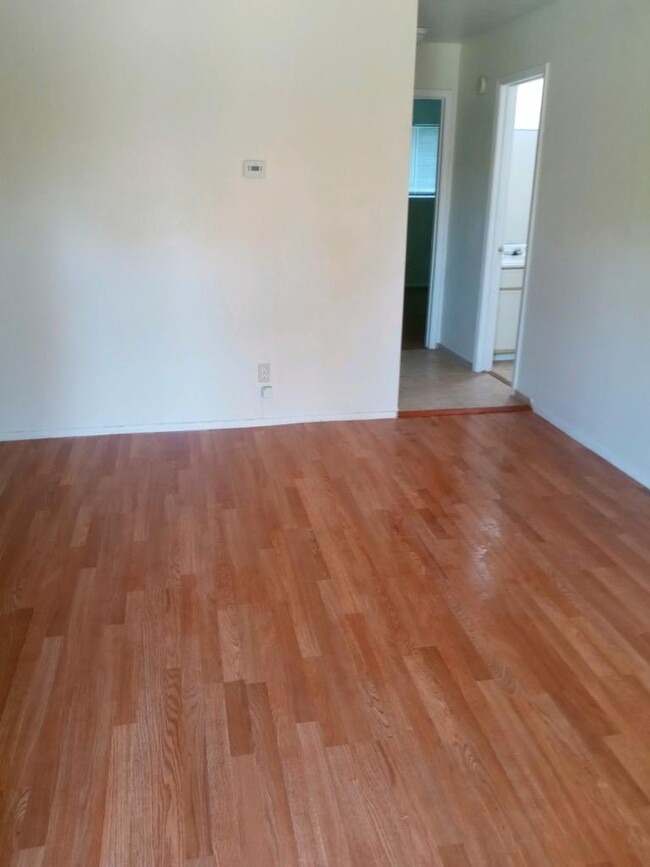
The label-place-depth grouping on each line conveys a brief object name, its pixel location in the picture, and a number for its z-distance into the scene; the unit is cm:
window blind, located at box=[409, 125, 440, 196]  855
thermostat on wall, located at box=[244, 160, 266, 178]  388
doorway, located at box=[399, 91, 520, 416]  498
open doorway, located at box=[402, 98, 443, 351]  846
